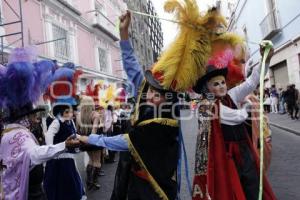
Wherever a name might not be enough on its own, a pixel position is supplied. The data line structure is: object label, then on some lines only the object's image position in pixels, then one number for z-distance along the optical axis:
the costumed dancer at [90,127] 4.38
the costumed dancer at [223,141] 2.17
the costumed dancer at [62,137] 2.91
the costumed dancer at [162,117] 1.86
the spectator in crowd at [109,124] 6.01
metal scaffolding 9.47
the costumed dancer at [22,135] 1.86
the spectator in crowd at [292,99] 9.76
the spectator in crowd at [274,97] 12.72
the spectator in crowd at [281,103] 11.80
